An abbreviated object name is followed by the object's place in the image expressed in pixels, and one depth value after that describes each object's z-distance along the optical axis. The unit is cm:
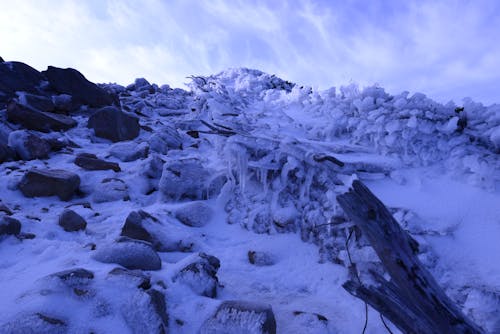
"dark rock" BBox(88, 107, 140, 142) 776
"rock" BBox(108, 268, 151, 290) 243
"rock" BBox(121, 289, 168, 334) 216
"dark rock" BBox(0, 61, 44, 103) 941
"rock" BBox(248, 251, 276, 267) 352
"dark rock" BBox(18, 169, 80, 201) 455
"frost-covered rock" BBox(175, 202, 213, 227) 436
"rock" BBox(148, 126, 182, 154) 705
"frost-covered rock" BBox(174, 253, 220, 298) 272
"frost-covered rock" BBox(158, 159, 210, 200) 492
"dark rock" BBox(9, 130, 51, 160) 581
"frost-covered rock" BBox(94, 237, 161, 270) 284
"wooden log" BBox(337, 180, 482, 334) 169
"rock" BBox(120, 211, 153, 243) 355
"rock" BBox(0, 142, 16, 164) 547
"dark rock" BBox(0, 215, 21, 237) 328
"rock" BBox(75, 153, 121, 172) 557
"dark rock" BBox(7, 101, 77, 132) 710
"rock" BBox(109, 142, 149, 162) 637
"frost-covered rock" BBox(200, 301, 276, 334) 223
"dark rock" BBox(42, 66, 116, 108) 1030
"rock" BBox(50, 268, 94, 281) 235
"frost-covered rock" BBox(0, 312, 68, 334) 192
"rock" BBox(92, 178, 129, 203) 481
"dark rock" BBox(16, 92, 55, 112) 820
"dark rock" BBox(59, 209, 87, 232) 370
